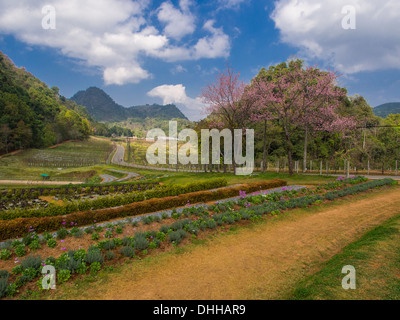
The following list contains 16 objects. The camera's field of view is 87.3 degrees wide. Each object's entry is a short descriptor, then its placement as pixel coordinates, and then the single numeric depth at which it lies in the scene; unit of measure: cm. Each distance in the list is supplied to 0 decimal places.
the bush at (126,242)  574
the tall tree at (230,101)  2312
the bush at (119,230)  663
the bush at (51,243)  584
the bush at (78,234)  650
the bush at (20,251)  528
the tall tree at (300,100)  2073
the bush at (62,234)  639
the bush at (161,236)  618
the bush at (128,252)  528
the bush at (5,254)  515
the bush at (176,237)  610
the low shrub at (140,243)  559
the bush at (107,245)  548
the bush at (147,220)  765
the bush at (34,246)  567
